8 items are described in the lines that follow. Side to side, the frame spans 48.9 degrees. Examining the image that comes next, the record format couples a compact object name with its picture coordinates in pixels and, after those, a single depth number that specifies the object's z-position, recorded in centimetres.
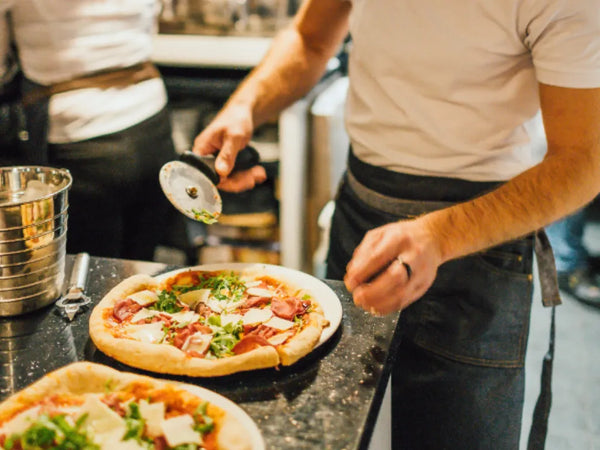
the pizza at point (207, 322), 93
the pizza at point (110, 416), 77
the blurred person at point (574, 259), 309
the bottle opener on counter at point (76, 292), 109
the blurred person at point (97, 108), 177
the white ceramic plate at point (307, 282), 104
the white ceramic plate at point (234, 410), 77
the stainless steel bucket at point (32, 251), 105
